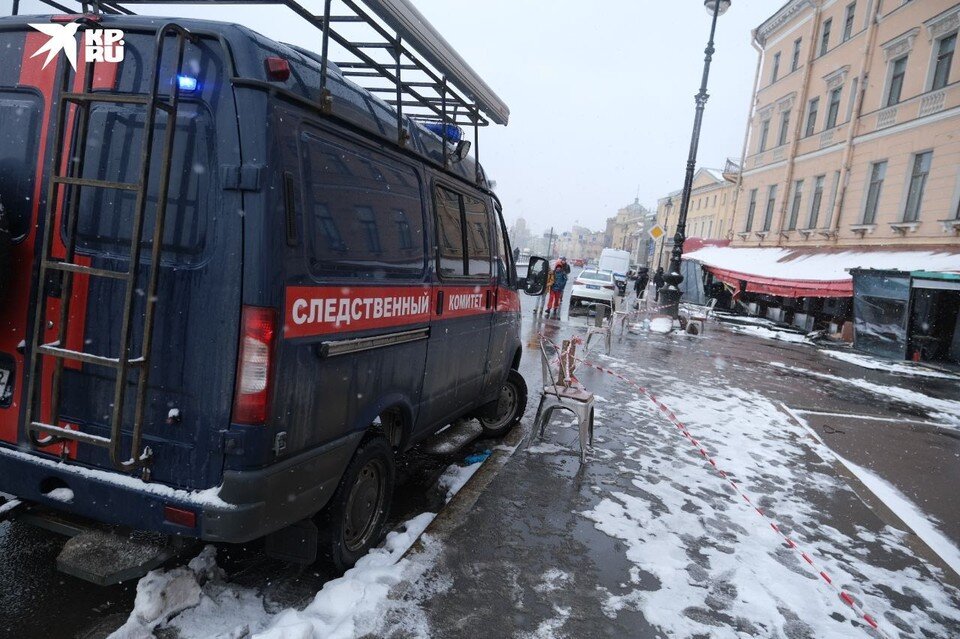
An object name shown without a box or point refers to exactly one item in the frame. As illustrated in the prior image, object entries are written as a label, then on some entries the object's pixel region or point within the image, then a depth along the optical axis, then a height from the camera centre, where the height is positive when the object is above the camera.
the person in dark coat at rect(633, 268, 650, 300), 25.78 +0.88
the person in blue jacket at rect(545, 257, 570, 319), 16.23 -0.01
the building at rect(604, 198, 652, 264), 93.00 +14.16
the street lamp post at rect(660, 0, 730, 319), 15.05 +3.16
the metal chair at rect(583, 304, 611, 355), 10.82 -0.66
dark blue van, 2.25 -0.18
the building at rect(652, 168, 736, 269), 46.88 +9.38
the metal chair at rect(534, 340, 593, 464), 5.12 -1.00
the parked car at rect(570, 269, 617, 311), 19.80 +0.14
